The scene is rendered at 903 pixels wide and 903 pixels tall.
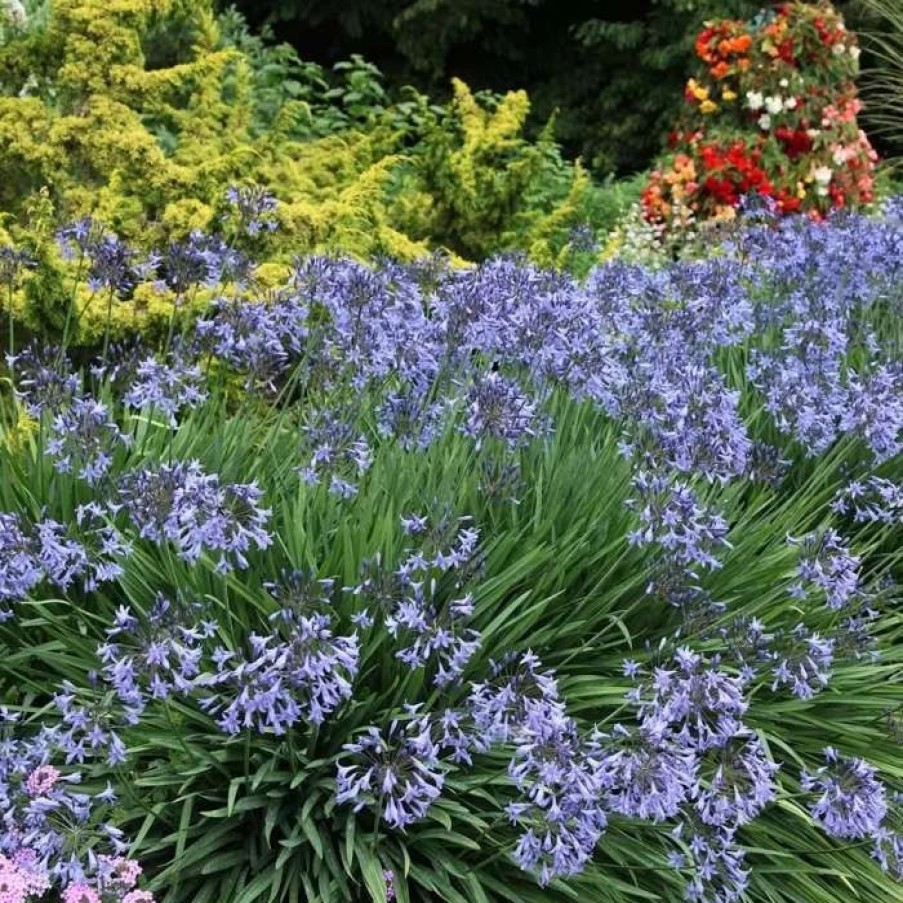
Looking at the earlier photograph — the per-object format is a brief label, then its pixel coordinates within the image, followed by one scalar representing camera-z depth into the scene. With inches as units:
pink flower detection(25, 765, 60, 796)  97.2
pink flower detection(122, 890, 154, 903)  98.9
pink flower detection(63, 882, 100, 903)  96.2
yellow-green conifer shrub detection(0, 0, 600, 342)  207.9
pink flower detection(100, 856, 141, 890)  97.2
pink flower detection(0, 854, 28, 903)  97.2
